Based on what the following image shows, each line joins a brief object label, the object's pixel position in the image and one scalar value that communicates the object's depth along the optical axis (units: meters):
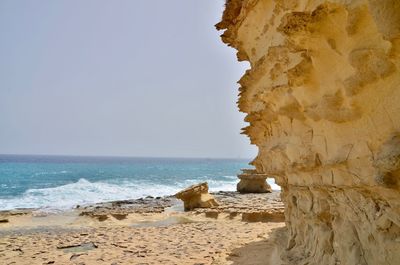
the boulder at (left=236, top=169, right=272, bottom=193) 24.95
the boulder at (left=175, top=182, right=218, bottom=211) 16.70
